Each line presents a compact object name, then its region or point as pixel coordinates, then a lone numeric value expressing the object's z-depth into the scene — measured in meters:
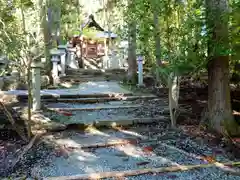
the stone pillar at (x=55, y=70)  9.34
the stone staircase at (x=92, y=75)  10.58
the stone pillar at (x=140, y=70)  8.78
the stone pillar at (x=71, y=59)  13.48
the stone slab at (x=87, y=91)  7.00
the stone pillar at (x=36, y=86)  5.23
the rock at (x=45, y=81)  8.63
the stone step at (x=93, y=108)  5.84
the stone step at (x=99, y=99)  6.80
